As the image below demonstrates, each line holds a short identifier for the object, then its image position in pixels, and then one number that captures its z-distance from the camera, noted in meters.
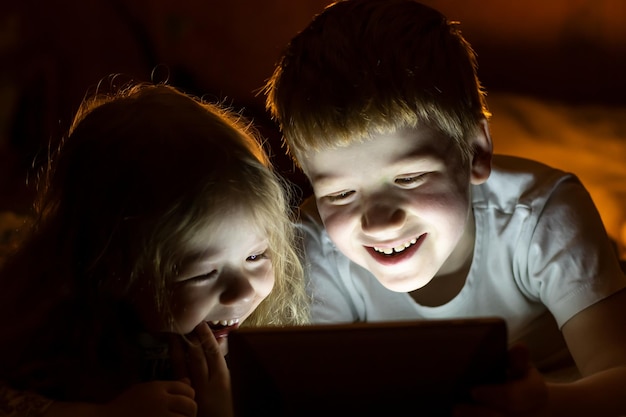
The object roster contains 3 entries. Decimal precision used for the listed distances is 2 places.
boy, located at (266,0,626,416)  1.14
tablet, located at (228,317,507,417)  0.88
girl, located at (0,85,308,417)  1.14
